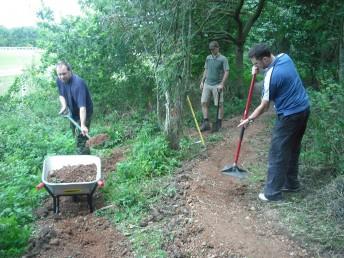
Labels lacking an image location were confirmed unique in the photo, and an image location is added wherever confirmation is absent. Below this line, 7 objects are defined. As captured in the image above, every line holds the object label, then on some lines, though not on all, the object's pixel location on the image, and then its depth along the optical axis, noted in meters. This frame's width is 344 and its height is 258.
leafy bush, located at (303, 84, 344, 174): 5.04
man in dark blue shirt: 5.74
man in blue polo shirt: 4.51
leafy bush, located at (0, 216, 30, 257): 3.89
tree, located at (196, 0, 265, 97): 8.84
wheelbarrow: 4.65
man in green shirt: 8.05
